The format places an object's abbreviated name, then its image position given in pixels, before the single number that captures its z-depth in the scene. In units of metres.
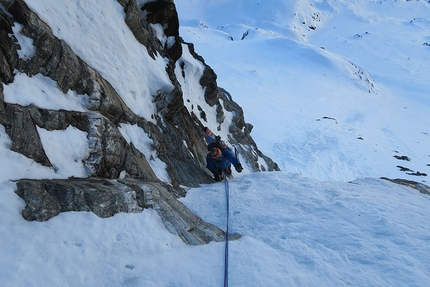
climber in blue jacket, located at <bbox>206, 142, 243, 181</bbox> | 12.13
